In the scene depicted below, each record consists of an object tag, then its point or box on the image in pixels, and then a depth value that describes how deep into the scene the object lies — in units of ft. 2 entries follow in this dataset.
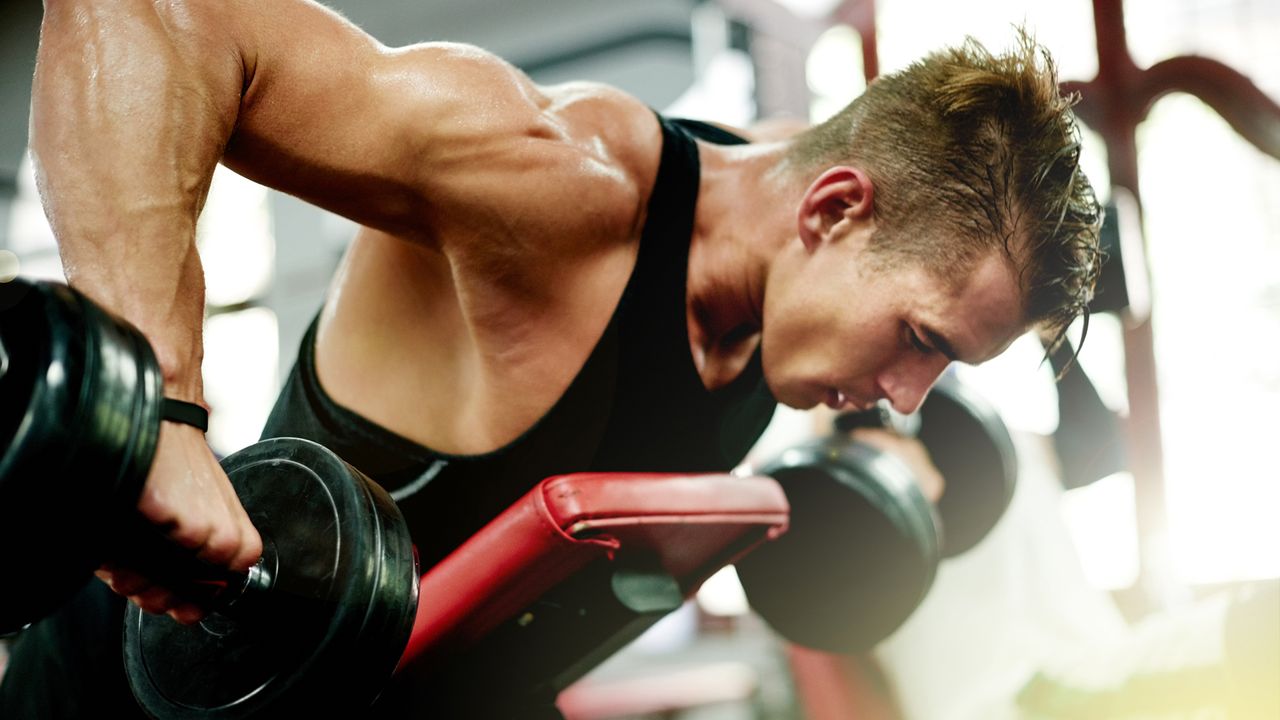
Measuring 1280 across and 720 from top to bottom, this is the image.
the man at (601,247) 2.79
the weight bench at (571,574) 2.87
